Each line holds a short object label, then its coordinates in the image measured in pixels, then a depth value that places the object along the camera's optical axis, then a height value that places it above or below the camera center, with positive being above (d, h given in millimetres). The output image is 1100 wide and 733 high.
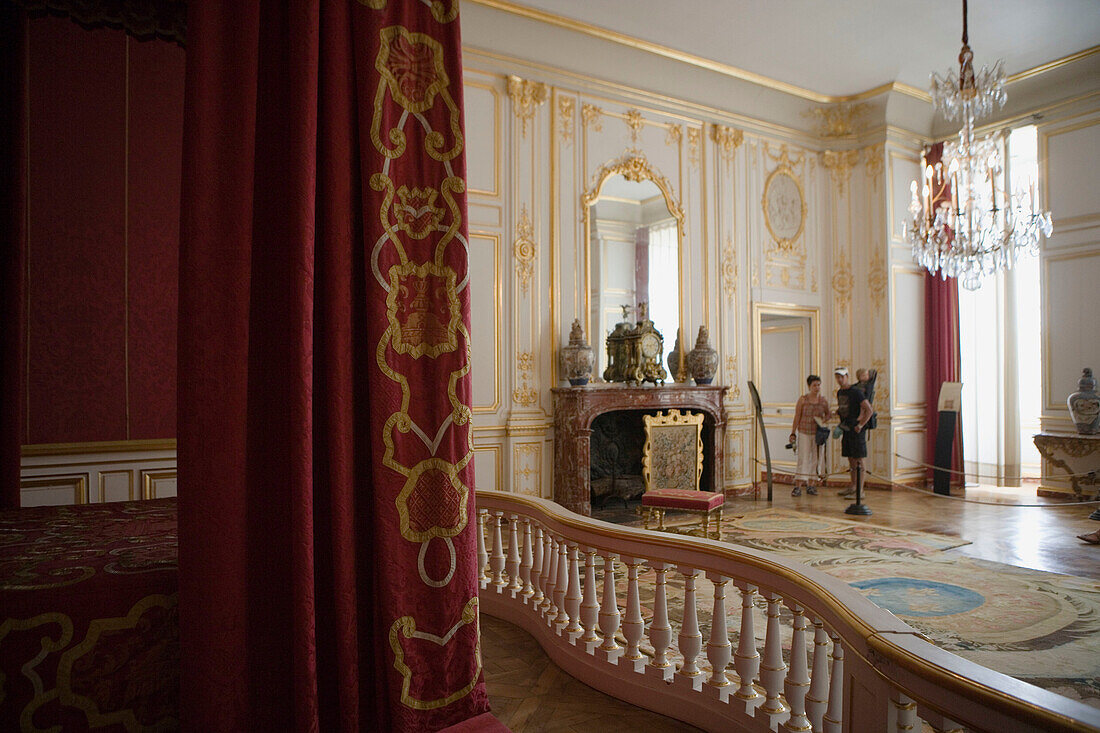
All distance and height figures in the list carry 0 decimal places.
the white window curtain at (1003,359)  8234 +61
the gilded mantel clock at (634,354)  6809 +147
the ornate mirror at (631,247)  6906 +1314
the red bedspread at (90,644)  1572 -669
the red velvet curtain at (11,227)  2990 +675
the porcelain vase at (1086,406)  6816 -445
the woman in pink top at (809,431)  7410 -741
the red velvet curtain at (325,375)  1422 -6
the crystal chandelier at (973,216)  5691 +1298
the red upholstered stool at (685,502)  4946 -1016
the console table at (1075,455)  6711 -969
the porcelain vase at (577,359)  6414 +96
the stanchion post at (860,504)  6730 -1426
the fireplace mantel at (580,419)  6258 -483
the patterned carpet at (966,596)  3145 -1436
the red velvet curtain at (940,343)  8469 +280
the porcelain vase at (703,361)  7254 +71
